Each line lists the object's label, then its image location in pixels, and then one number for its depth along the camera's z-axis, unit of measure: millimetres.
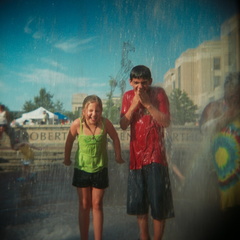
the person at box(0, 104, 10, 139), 3900
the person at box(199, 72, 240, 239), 2428
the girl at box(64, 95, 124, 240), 2004
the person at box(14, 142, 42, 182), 4055
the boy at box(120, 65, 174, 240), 1936
